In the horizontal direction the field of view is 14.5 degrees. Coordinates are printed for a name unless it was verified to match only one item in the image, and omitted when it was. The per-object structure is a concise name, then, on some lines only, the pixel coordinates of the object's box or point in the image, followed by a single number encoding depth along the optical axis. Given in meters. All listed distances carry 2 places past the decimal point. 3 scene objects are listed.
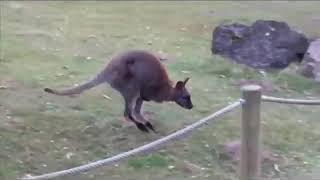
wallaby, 10.88
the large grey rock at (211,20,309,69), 15.28
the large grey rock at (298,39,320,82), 14.62
